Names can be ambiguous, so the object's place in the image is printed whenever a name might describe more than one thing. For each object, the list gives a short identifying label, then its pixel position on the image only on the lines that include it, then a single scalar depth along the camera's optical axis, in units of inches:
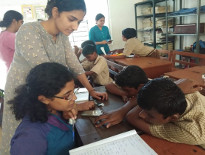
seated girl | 25.8
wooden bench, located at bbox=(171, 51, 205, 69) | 78.4
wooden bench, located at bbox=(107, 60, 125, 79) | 73.6
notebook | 26.1
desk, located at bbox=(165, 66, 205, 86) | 59.9
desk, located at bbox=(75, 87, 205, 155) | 27.2
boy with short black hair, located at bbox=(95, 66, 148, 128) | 37.2
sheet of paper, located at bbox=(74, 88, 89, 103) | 47.9
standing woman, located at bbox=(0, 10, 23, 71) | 71.3
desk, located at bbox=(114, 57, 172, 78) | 76.2
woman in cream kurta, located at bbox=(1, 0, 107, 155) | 34.2
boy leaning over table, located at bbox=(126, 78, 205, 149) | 27.5
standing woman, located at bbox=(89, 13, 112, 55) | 139.6
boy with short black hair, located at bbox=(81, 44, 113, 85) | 76.8
